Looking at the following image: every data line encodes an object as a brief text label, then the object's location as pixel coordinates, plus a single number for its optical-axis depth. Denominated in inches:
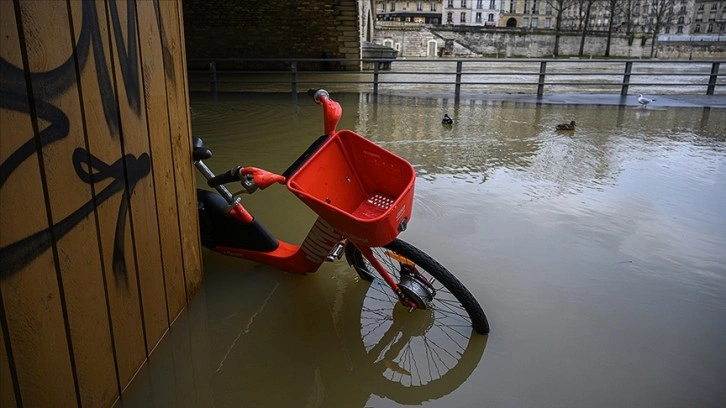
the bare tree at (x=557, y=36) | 1764.3
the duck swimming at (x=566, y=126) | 295.0
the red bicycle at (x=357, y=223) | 88.0
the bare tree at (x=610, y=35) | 1724.9
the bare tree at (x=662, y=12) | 2230.6
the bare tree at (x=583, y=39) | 1723.2
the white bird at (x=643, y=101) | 382.3
